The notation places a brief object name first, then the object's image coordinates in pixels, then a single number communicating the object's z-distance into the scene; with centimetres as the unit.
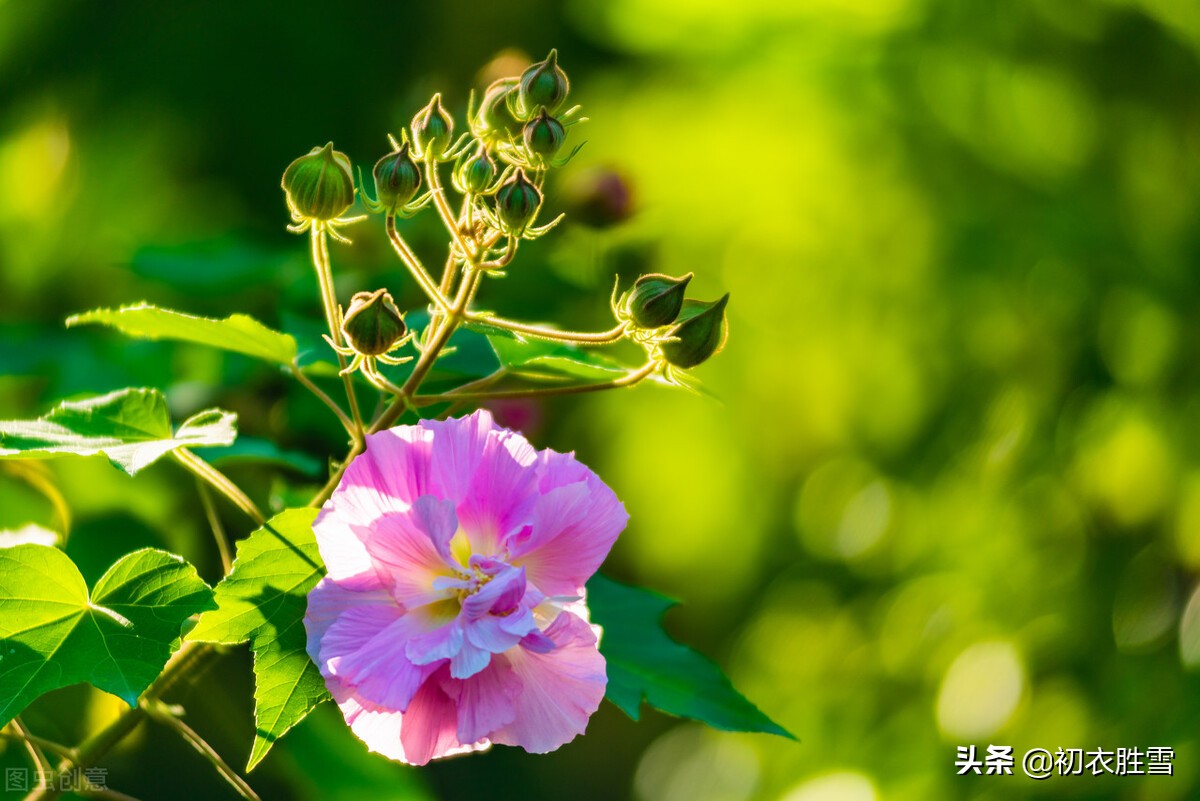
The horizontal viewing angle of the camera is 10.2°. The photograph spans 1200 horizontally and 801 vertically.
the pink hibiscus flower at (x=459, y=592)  208
